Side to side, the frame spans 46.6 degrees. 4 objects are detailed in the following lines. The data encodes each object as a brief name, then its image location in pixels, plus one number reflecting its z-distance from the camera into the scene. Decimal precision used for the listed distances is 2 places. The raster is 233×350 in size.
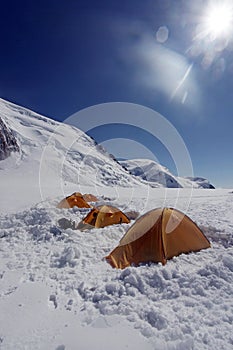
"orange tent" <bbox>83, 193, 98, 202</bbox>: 22.02
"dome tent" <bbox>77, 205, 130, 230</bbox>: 12.16
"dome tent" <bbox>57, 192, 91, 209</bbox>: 16.99
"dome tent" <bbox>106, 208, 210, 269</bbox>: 7.25
